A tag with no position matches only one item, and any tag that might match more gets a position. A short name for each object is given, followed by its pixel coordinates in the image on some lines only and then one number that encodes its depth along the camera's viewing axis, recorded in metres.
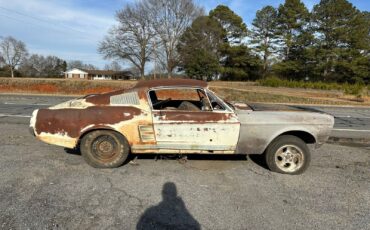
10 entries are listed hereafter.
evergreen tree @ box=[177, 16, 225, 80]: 42.66
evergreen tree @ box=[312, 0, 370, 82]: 36.84
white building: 83.64
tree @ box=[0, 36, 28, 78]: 74.44
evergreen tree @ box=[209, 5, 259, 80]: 44.66
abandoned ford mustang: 4.14
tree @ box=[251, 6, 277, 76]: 45.16
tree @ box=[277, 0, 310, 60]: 42.72
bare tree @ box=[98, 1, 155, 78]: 42.44
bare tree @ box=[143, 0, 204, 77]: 41.62
